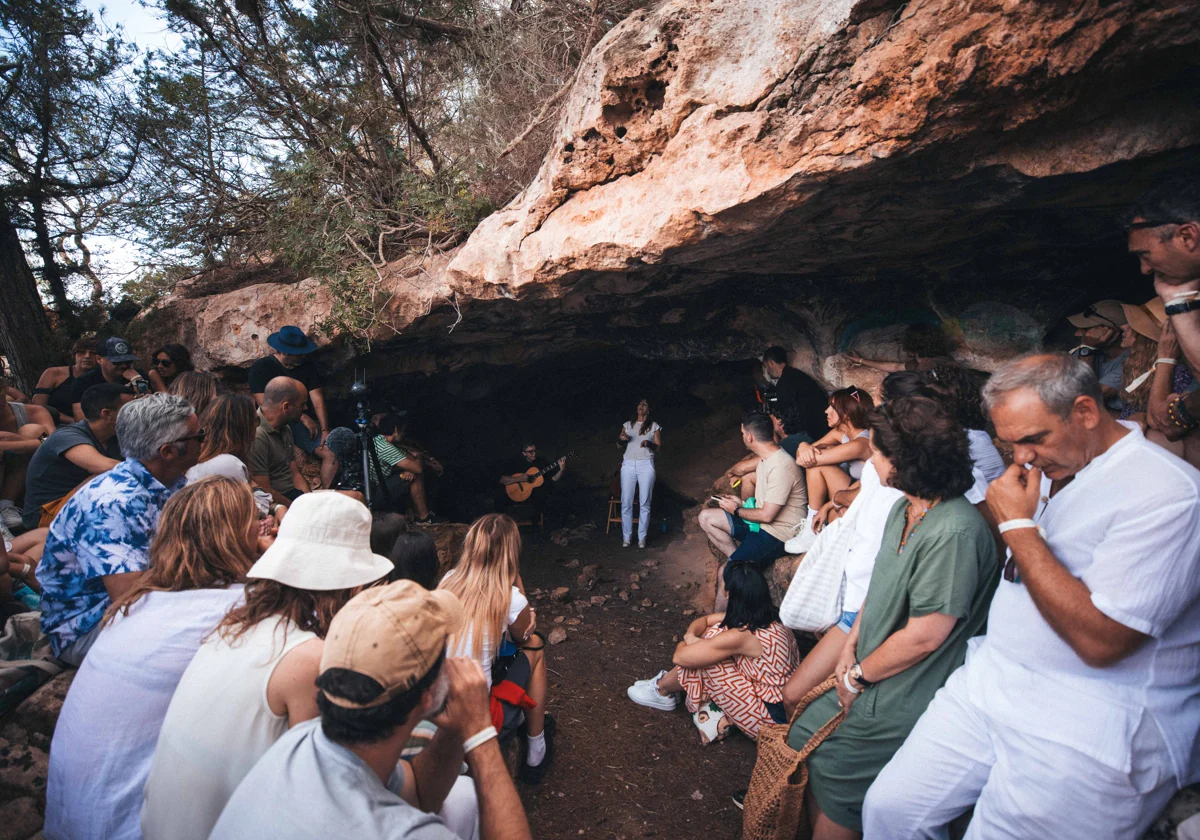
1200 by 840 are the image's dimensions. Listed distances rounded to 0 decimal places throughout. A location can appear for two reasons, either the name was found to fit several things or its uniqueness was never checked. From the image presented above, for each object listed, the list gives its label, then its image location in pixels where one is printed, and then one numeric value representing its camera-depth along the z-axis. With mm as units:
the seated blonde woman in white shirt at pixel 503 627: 2928
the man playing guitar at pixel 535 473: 8258
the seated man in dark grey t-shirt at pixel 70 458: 3320
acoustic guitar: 8164
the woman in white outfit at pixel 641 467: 7168
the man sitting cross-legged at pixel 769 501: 4590
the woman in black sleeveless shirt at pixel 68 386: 5473
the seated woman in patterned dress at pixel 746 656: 3342
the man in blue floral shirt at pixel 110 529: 2416
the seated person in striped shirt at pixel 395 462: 6051
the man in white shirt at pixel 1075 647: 1536
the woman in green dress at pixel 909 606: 2109
